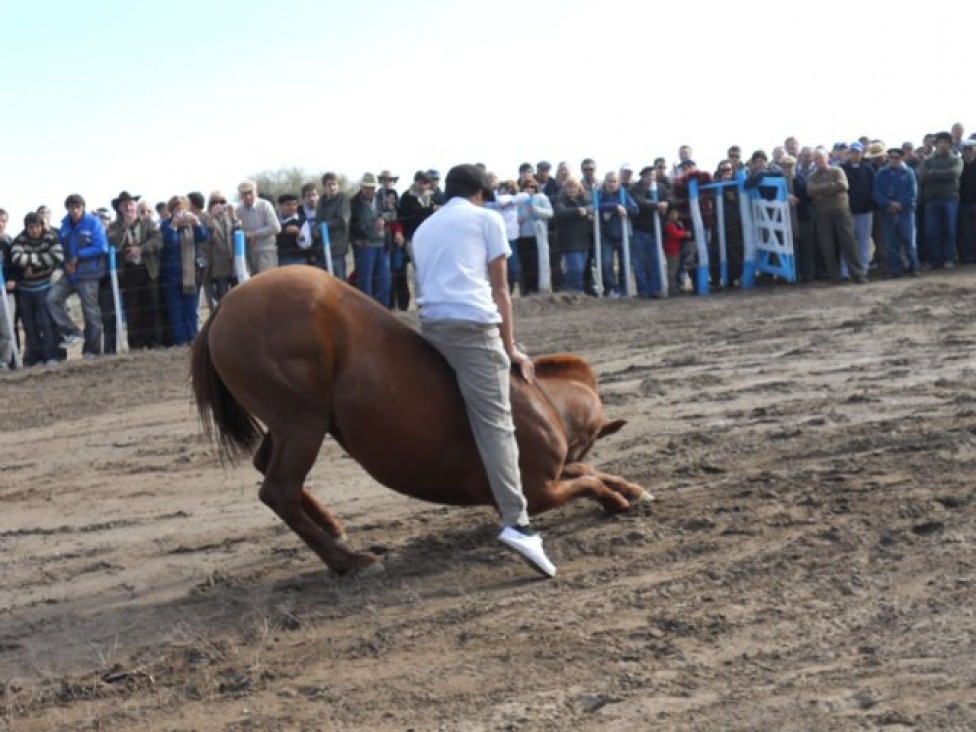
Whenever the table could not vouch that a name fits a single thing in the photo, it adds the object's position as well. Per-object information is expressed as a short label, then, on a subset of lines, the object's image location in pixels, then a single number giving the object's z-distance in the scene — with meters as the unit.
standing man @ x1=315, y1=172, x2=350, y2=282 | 18.98
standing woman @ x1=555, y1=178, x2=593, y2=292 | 20.97
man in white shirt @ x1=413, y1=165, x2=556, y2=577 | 7.27
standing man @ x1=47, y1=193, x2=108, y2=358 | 17.70
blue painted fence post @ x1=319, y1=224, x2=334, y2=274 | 18.81
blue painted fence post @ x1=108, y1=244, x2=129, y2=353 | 17.98
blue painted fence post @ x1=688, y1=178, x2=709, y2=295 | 21.48
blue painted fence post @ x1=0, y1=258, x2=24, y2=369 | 17.61
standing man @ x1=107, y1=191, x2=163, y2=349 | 18.03
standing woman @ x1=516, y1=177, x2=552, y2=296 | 20.59
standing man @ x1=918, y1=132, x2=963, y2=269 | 21.61
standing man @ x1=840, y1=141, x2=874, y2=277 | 21.34
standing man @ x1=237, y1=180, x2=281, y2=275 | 18.39
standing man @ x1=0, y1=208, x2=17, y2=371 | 17.69
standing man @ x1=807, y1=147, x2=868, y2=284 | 20.62
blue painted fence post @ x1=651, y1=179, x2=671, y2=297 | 21.38
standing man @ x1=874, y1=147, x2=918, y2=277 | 21.22
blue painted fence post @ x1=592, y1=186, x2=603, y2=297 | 21.27
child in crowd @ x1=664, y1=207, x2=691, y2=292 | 21.41
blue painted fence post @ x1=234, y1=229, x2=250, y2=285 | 18.14
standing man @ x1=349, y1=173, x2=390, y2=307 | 19.23
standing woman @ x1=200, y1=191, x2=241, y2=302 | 18.20
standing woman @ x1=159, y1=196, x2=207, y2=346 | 18.00
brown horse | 7.28
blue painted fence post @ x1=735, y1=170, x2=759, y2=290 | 21.69
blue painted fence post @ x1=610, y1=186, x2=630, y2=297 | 21.27
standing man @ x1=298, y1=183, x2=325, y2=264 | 18.98
